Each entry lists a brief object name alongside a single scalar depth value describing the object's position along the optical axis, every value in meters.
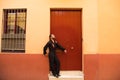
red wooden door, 9.93
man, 9.47
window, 9.94
